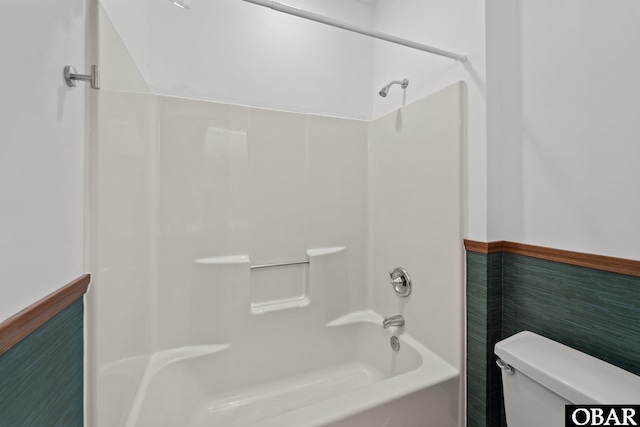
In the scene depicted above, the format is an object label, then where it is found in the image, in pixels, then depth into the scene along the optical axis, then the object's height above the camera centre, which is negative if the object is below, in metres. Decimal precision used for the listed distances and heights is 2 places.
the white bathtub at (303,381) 1.08 -0.83
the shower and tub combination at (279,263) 1.08 -0.27
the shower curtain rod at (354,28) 1.02 +0.78
